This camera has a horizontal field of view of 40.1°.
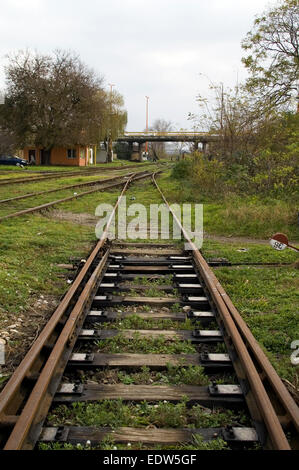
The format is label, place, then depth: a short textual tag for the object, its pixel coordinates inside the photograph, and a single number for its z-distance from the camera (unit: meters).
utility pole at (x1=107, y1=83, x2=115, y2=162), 55.38
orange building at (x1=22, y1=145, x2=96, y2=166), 46.94
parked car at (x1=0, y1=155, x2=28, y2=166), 41.19
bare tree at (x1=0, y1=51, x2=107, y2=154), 38.81
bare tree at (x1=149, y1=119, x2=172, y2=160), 93.25
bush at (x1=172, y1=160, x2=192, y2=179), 21.42
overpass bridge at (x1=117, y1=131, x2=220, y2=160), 62.23
